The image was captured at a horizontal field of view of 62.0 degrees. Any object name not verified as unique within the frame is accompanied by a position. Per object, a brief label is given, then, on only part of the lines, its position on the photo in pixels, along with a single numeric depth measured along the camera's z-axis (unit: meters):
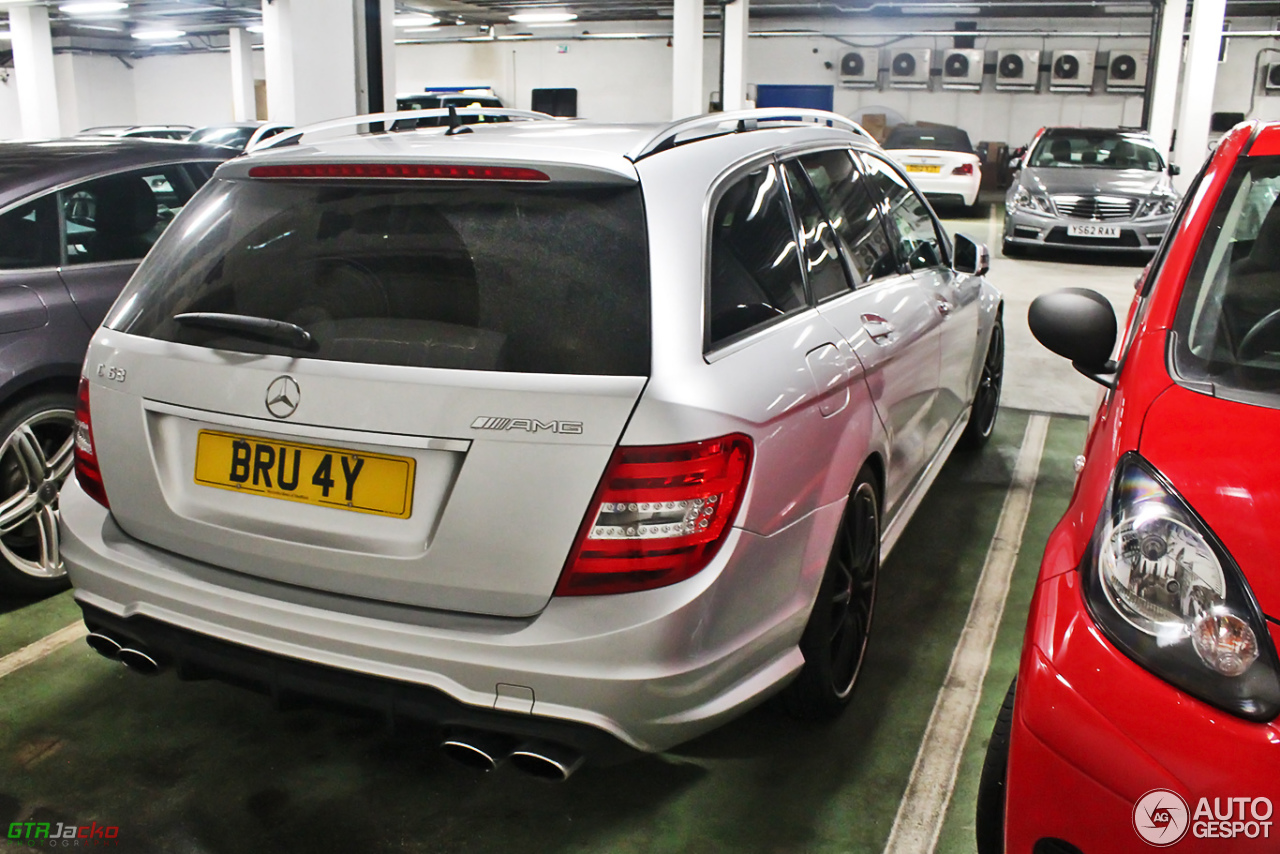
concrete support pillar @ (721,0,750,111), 17.56
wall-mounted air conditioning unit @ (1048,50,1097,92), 23.33
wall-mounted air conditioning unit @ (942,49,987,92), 23.81
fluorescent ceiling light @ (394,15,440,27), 22.78
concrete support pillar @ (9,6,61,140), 21.97
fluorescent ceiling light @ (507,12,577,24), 23.48
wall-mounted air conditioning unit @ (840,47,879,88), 24.73
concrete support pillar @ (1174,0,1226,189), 15.16
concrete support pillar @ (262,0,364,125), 6.19
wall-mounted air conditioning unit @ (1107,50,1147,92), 22.89
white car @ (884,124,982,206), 15.12
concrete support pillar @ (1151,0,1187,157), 16.00
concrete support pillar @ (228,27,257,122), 25.86
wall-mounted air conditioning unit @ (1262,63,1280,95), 22.31
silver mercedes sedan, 10.95
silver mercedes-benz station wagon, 1.74
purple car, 3.01
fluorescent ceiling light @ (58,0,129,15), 20.65
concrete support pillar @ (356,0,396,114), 6.75
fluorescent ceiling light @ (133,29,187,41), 26.98
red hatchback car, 1.38
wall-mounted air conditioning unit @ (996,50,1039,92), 23.53
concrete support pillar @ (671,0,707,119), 16.50
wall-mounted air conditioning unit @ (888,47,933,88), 24.19
